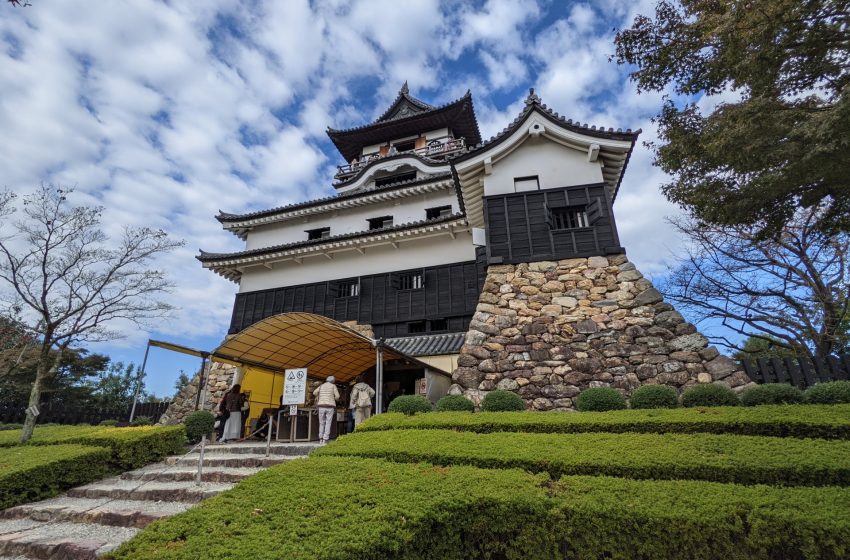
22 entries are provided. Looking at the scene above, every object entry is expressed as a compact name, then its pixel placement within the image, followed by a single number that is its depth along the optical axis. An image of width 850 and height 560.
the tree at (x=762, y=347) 16.31
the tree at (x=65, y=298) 10.09
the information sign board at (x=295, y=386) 9.88
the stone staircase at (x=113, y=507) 4.75
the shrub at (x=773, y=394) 7.37
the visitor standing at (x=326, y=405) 9.69
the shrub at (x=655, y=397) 8.20
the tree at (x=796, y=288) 13.94
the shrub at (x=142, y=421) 15.11
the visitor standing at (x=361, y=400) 10.53
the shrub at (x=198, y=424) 10.53
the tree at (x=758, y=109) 6.11
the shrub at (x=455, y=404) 9.18
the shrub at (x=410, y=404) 9.33
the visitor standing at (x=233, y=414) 11.21
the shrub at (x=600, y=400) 8.41
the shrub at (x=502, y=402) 8.95
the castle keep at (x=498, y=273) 10.04
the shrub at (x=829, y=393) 7.09
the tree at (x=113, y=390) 27.08
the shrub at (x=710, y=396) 7.75
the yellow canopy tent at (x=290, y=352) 11.25
